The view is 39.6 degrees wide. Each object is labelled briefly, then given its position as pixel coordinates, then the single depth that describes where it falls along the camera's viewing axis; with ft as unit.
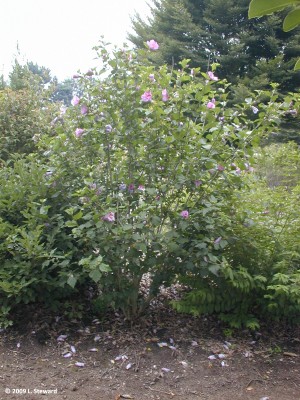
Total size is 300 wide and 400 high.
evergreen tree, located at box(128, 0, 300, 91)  51.11
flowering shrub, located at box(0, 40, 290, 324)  8.68
